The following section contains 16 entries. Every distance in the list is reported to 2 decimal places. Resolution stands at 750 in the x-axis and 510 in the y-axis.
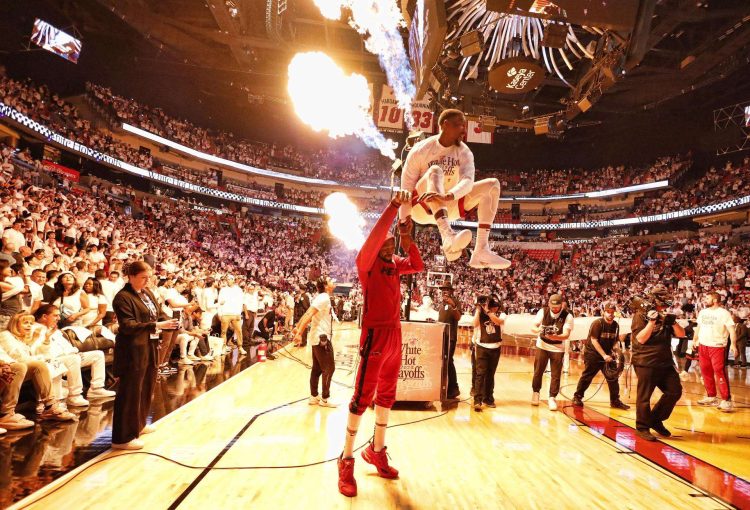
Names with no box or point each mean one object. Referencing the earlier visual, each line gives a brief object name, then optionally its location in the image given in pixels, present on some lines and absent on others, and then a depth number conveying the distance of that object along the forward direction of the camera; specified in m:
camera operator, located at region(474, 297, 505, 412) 7.04
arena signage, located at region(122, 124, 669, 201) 26.02
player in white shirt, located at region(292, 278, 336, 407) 6.28
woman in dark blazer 4.11
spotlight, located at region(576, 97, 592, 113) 9.40
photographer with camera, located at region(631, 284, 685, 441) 5.55
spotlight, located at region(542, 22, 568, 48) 6.50
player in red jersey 3.43
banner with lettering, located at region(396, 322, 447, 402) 6.46
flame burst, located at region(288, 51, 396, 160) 6.83
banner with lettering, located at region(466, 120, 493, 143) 12.48
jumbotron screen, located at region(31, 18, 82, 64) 18.78
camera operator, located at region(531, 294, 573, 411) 7.15
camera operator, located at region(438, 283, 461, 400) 7.36
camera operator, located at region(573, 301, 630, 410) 7.32
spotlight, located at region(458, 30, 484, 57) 6.41
